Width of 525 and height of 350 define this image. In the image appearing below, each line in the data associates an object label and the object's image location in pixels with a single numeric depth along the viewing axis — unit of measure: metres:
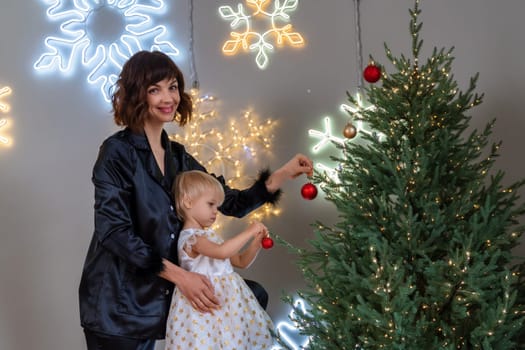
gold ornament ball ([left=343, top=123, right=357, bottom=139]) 2.24
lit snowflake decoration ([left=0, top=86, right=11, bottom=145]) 2.96
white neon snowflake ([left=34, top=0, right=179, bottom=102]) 2.86
